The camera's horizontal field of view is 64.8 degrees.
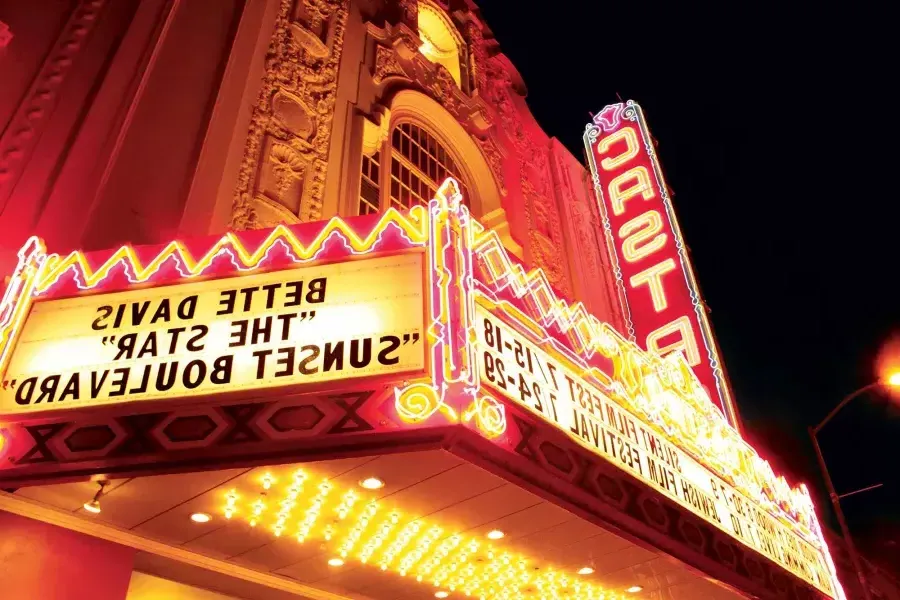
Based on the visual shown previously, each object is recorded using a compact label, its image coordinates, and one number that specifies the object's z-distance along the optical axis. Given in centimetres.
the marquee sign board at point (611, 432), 617
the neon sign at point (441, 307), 539
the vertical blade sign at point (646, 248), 1233
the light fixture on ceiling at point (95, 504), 584
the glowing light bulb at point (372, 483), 599
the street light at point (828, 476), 1211
